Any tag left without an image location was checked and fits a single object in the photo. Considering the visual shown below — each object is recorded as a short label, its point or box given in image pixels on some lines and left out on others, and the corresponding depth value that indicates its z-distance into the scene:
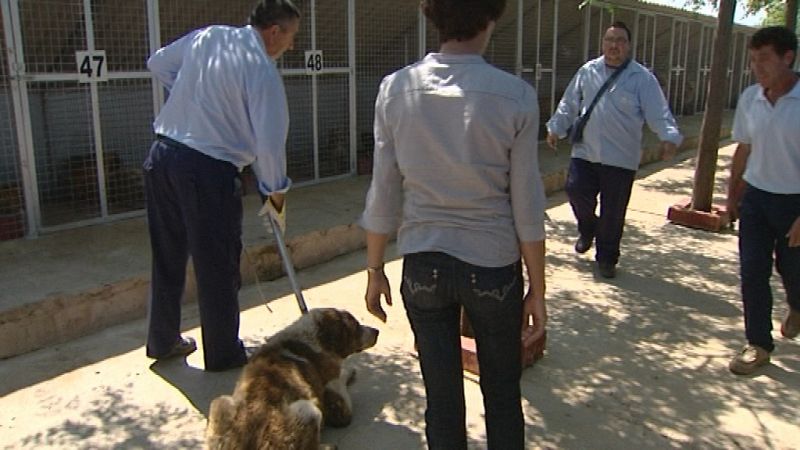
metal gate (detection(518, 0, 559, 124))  10.27
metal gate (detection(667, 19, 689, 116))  15.11
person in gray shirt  2.01
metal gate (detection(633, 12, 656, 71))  13.46
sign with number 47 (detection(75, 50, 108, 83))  5.22
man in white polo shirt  3.50
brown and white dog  2.52
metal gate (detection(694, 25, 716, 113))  16.45
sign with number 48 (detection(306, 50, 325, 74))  7.01
